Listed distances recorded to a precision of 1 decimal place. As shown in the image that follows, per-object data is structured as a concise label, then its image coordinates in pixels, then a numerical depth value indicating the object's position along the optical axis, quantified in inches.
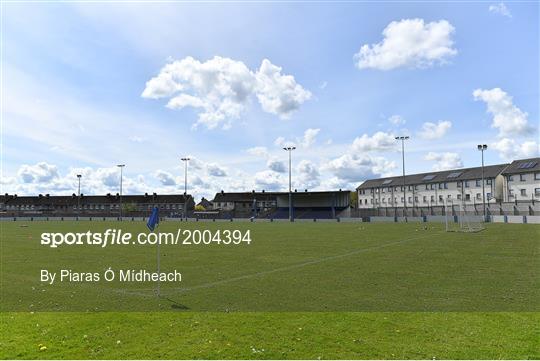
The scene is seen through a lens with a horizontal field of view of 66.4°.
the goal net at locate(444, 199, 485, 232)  1447.3
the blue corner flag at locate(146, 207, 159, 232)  385.7
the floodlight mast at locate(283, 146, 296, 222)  3174.2
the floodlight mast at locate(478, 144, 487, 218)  2609.5
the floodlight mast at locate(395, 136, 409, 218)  2883.6
